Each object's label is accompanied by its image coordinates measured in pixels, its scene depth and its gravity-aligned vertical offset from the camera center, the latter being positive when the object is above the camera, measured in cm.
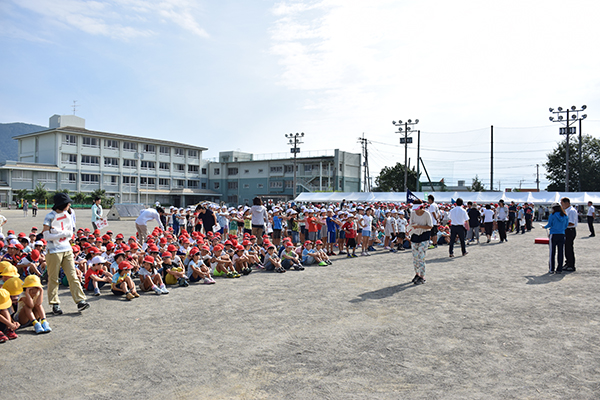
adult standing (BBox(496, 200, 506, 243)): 1820 -114
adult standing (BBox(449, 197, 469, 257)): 1312 -96
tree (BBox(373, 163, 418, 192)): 5769 +235
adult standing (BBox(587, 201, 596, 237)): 2041 -116
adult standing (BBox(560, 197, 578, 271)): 1034 -127
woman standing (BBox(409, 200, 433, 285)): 859 -92
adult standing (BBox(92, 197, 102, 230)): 1231 -52
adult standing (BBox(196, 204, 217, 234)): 1452 -86
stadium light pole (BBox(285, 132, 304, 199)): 5200 +702
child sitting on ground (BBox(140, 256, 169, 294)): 812 -173
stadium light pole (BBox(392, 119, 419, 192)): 4616 +726
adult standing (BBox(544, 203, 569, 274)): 1005 -96
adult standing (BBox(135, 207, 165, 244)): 1170 -75
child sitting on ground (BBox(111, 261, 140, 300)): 764 -169
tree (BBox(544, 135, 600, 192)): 4703 +358
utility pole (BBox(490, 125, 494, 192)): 4544 +432
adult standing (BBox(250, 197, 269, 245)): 1351 -80
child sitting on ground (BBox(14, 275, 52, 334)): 548 -159
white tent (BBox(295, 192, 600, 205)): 3344 -20
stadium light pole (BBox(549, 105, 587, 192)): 3900 +766
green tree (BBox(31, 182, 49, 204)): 5178 +14
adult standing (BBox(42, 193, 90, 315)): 621 -91
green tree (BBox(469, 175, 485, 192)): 7404 +186
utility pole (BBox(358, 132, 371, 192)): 5404 +503
